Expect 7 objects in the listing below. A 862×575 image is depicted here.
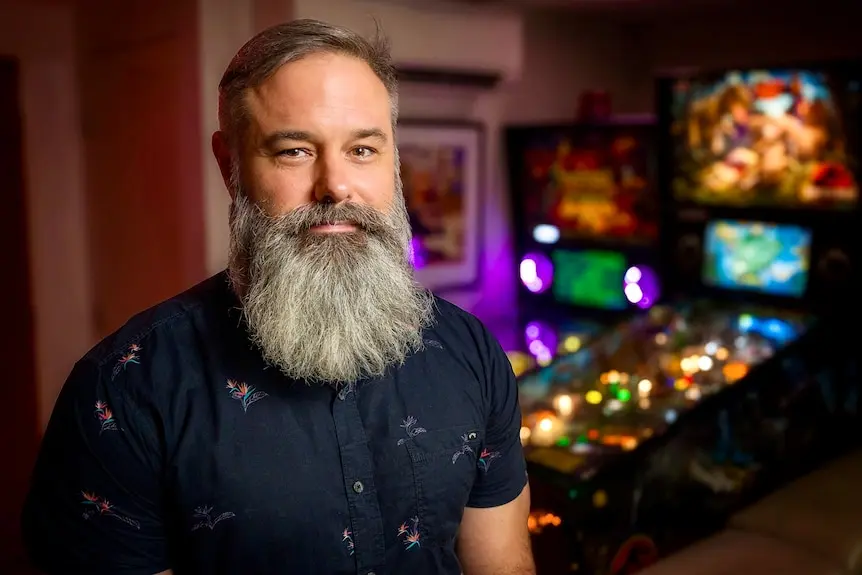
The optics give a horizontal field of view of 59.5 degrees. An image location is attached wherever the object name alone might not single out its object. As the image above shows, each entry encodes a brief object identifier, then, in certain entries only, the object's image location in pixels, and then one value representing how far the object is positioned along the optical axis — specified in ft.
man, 3.58
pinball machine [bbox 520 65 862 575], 7.23
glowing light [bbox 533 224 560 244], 13.12
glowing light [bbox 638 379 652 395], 8.58
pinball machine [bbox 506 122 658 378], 11.83
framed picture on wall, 12.55
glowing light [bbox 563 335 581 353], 12.16
